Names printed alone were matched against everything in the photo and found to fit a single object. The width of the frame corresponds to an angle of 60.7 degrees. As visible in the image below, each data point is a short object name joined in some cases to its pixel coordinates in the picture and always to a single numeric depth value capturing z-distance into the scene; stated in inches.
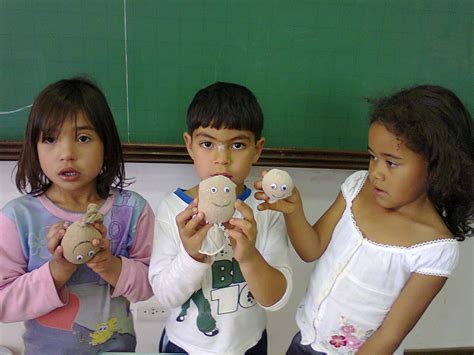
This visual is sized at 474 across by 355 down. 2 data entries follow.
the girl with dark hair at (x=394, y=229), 31.6
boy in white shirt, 31.7
